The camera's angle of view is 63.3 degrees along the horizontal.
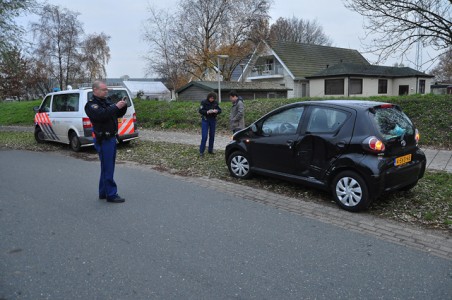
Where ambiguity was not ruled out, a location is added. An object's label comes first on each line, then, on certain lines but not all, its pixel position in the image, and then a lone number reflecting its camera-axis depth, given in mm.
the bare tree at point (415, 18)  11148
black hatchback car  5148
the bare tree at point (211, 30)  32344
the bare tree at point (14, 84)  33625
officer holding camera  5441
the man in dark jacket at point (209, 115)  9391
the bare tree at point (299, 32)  58781
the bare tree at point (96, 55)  39812
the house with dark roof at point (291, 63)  37031
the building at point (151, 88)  51750
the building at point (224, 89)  27298
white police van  10773
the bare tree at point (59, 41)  34000
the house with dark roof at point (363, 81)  30844
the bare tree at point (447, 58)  11789
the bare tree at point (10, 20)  16922
